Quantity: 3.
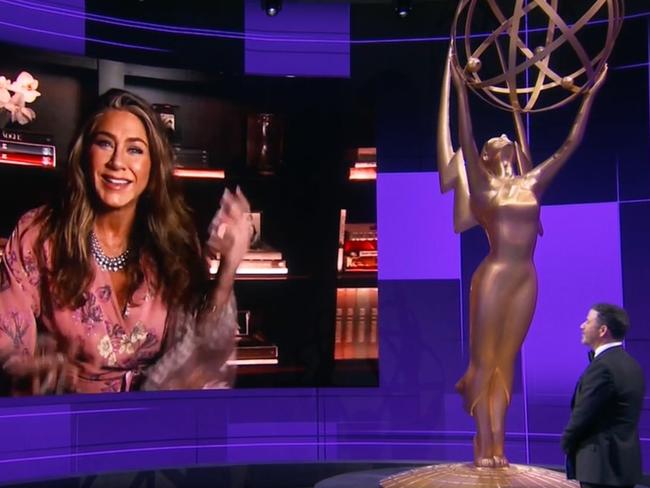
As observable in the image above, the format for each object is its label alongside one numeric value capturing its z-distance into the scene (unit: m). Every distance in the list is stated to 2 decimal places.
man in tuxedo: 3.35
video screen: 6.47
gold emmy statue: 5.02
